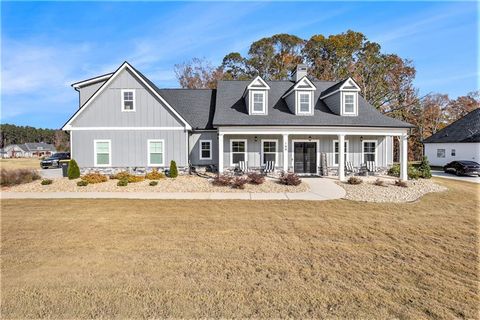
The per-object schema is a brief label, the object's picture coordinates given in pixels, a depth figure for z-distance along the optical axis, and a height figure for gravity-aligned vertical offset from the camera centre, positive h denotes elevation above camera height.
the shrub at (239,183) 14.25 -1.43
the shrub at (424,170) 19.36 -1.10
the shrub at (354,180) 15.33 -1.44
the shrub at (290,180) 14.62 -1.33
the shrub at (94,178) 15.52 -1.22
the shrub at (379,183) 15.20 -1.58
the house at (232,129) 17.64 +1.73
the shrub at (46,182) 15.05 -1.37
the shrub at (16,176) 15.28 -1.11
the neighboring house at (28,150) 104.36 +2.67
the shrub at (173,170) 17.11 -0.87
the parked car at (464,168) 23.56 -1.19
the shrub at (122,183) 14.85 -1.44
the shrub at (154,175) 16.59 -1.17
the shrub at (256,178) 14.81 -1.23
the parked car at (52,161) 29.23 -0.46
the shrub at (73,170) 16.45 -0.82
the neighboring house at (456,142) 28.89 +1.35
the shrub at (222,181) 14.82 -1.36
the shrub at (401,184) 15.04 -1.61
